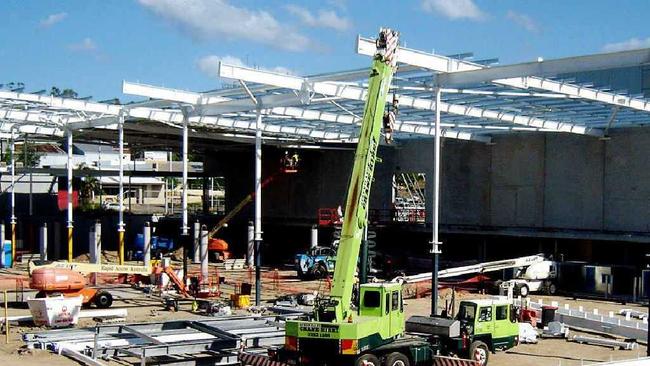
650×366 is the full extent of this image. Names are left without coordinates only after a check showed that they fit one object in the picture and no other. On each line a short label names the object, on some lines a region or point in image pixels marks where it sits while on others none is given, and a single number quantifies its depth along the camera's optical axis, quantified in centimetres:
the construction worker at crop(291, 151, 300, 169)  5447
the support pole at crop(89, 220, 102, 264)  4094
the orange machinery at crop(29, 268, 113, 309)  2864
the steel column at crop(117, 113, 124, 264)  3888
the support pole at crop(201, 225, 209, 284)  3500
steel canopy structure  2609
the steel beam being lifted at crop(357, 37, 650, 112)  2439
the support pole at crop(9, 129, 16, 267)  4619
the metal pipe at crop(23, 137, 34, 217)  5682
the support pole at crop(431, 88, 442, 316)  2450
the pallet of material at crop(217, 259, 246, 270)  4872
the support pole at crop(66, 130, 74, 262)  4138
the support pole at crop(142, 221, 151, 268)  3984
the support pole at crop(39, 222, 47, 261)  4491
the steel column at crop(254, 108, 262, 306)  2986
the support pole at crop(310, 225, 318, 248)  4444
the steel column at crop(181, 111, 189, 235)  3553
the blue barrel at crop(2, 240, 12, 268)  4622
